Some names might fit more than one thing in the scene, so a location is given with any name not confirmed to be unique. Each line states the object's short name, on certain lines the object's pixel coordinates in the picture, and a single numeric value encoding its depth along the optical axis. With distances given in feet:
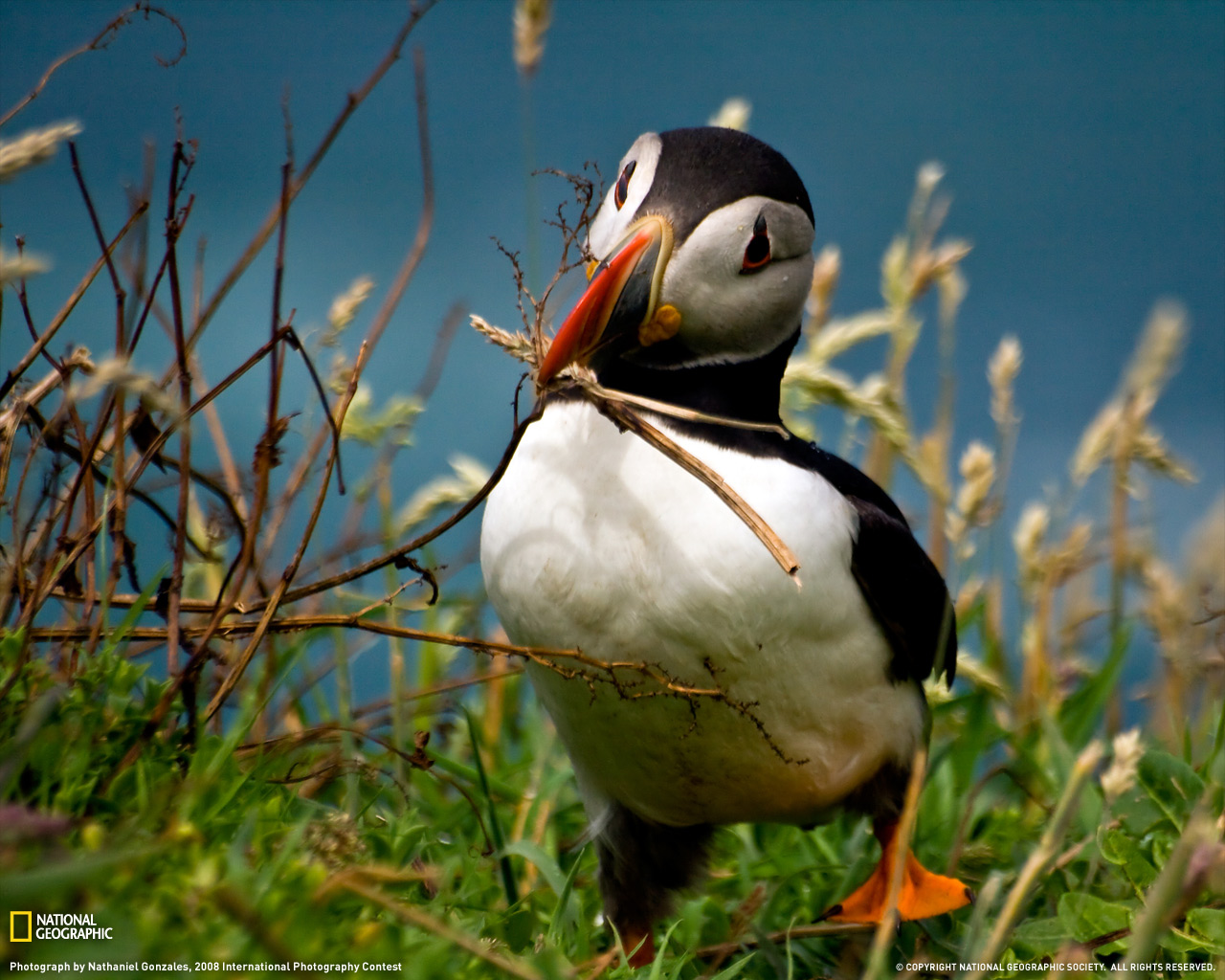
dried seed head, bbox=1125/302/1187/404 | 25.29
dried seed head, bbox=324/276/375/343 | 16.58
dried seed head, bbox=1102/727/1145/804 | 10.45
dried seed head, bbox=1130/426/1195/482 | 24.63
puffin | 14.64
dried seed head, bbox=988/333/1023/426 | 24.63
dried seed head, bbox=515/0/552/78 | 21.20
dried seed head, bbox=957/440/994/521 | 21.70
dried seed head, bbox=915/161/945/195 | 25.99
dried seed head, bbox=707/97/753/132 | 20.47
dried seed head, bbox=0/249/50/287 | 8.29
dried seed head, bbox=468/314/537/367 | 13.71
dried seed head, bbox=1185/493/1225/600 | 25.68
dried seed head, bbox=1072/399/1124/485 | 23.59
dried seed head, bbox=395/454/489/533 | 19.56
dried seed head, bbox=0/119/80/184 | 9.66
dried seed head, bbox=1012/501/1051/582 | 23.58
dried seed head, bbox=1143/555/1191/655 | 25.03
